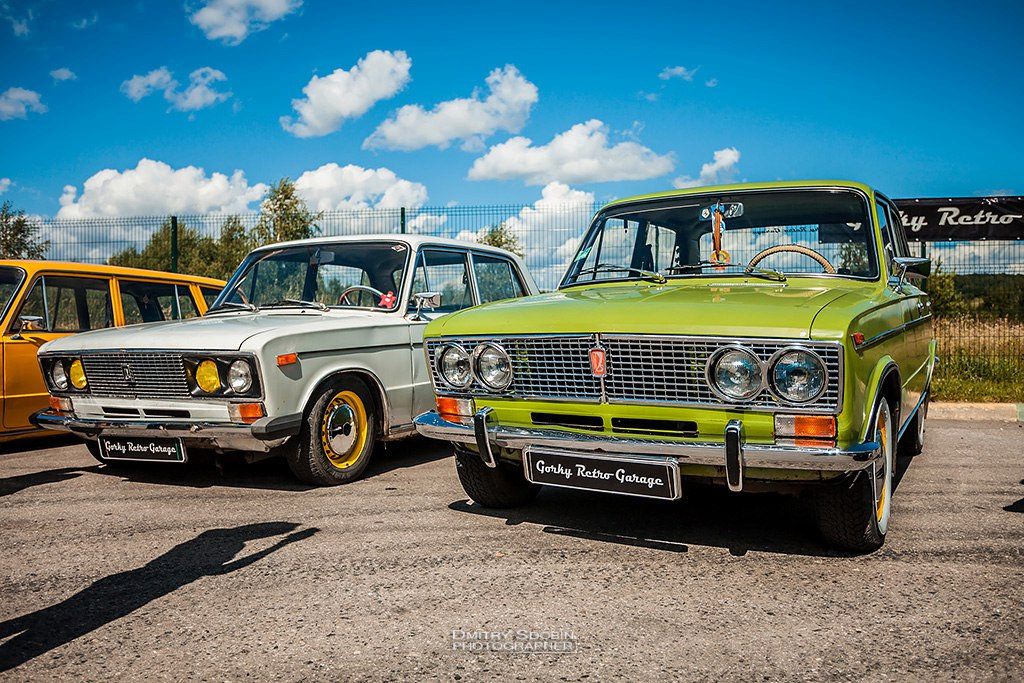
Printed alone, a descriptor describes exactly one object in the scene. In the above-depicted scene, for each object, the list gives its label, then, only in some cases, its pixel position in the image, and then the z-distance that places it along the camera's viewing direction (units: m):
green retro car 3.29
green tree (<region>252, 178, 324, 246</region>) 13.73
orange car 6.56
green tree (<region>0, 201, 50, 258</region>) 12.42
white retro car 4.89
